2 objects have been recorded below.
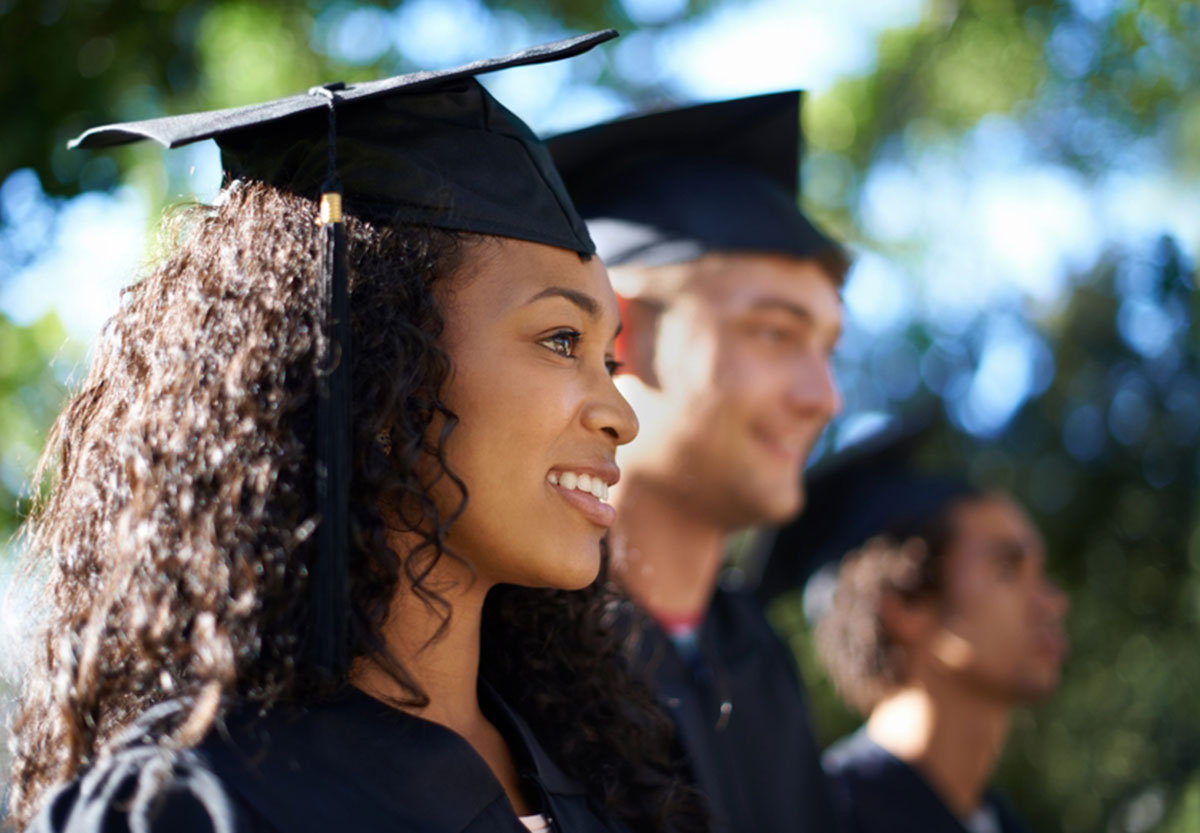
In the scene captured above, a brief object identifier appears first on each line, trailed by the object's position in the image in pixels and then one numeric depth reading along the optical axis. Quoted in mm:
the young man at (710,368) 1464
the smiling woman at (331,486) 1075
